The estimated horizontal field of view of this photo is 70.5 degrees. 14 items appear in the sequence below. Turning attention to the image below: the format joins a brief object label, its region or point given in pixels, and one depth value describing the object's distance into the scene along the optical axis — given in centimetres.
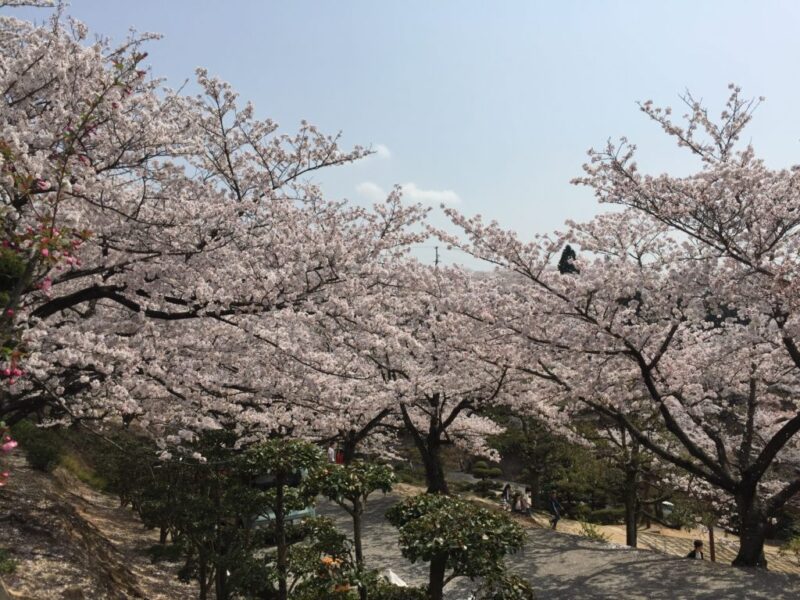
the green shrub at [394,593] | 672
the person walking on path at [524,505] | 1890
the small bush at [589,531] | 1631
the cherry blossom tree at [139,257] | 575
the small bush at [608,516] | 2330
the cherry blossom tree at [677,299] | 789
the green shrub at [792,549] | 1555
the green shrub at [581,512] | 2295
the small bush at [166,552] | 888
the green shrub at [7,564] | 764
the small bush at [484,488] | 2598
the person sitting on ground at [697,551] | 1274
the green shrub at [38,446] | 1554
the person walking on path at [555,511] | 1957
